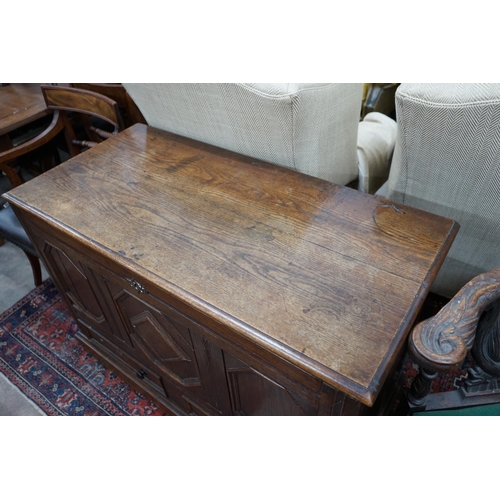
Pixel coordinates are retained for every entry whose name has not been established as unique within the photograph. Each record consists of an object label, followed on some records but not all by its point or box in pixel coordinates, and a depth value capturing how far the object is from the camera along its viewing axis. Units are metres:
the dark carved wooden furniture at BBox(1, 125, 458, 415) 0.61
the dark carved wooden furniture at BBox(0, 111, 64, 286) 1.36
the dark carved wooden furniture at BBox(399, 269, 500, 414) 0.51
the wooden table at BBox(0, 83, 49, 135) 1.64
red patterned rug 1.30
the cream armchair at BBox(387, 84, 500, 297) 0.66
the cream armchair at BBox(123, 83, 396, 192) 0.83
